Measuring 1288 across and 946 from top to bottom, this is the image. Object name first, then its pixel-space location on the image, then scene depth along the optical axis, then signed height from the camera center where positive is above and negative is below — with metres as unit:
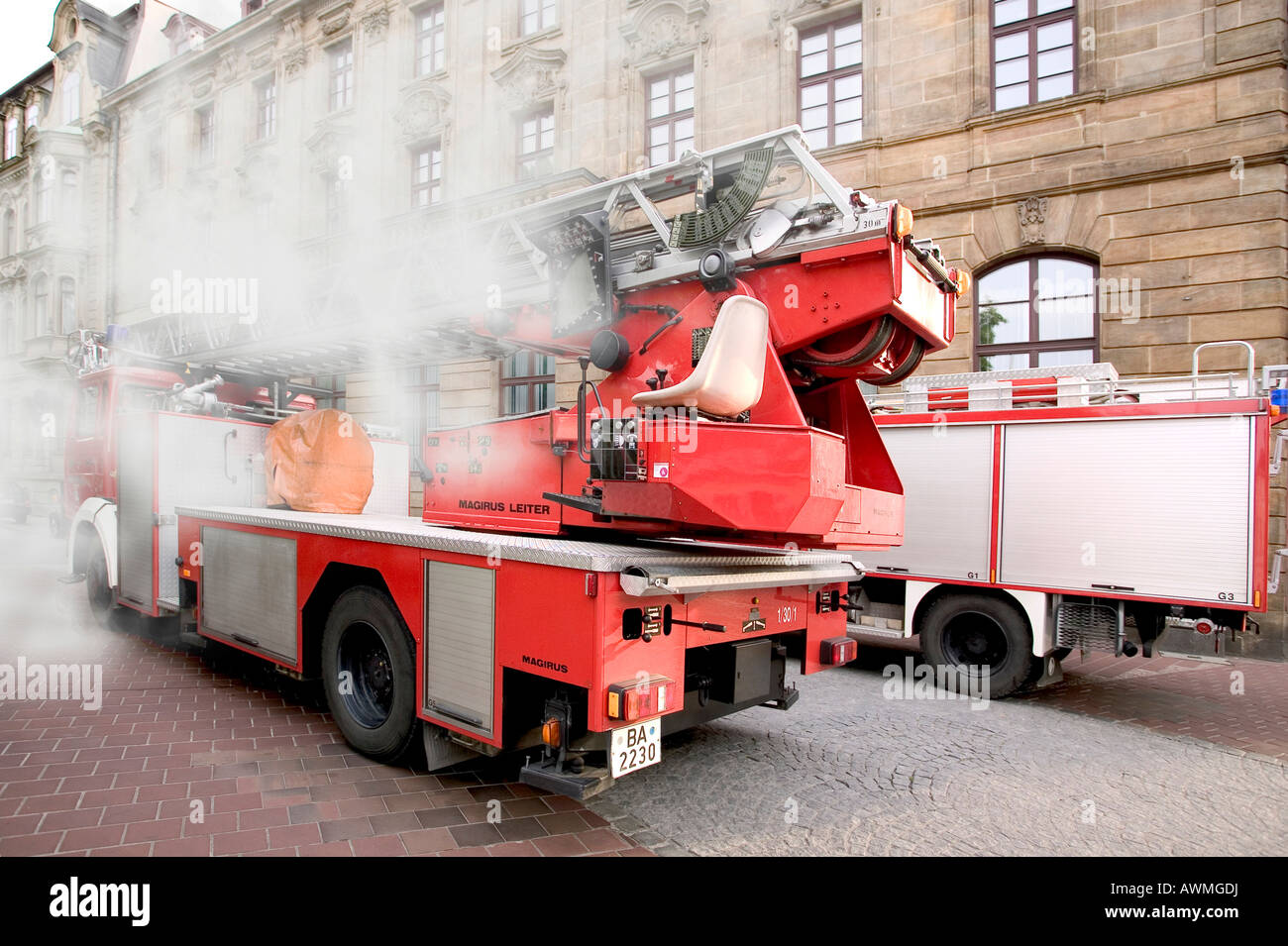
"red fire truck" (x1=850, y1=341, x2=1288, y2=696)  5.73 -0.41
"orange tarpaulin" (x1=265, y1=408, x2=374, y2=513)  6.84 +0.05
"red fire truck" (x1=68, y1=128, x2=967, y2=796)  3.23 -0.13
